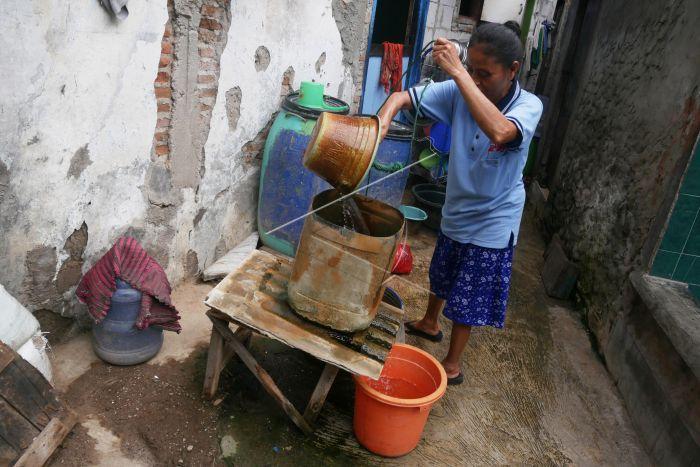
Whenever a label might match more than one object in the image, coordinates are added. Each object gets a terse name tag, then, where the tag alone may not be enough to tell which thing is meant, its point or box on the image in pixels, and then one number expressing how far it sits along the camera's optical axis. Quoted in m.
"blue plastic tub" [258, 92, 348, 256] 3.66
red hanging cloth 5.84
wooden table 2.20
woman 2.24
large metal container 2.15
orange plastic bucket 2.28
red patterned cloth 2.46
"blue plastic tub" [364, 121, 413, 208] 4.25
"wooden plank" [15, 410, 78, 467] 1.91
